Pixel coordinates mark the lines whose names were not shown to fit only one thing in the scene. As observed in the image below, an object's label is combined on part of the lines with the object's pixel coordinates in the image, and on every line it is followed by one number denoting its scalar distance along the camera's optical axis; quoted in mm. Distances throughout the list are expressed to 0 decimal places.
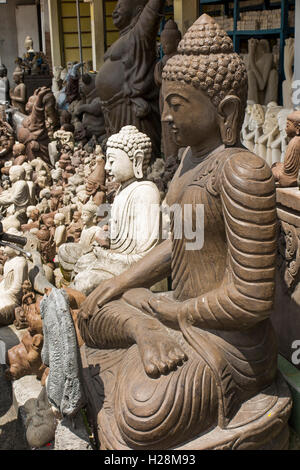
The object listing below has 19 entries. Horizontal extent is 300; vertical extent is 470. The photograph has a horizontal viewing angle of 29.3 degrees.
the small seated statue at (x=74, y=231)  5983
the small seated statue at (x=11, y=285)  4574
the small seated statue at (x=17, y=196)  7512
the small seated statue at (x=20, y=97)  15344
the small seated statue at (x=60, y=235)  5898
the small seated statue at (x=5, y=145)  10507
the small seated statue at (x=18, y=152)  10094
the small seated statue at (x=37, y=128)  10531
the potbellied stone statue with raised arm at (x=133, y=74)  7395
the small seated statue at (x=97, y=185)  5980
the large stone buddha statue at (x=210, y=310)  2489
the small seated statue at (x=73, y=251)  4984
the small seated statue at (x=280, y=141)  6508
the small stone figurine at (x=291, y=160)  3482
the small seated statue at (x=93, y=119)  9922
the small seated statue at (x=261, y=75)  8156
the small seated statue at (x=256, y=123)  7258
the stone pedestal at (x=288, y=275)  3156
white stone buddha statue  3986
